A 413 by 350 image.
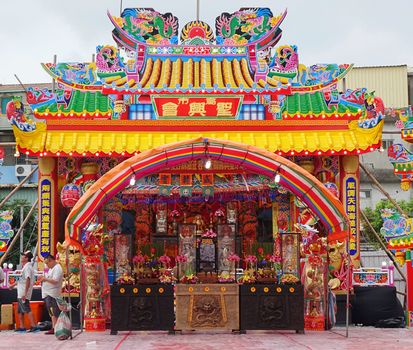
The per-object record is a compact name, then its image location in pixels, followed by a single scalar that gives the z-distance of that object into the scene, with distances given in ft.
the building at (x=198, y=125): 57.31
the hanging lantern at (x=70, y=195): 56.44
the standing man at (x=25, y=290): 47.21
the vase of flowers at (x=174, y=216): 62.80
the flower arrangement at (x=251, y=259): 46.44
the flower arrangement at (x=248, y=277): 44.24
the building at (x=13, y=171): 116.16
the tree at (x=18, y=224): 110.01
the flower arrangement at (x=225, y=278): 44.83
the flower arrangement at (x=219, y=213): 62.49
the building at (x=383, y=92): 114.01
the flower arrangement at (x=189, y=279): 44.75
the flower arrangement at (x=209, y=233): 57.72
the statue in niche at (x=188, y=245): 45.75
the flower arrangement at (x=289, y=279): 44.47
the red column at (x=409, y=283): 51.60
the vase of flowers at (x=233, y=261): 45.80
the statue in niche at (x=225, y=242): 46.37
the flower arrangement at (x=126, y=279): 44.16
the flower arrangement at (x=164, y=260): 46.19
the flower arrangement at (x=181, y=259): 45.47
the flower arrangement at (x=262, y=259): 47.86
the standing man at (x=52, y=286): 43.83
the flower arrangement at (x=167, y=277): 44.63
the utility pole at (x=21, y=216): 99.62
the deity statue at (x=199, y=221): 62.18
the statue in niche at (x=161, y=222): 62.18
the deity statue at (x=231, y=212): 62.54
